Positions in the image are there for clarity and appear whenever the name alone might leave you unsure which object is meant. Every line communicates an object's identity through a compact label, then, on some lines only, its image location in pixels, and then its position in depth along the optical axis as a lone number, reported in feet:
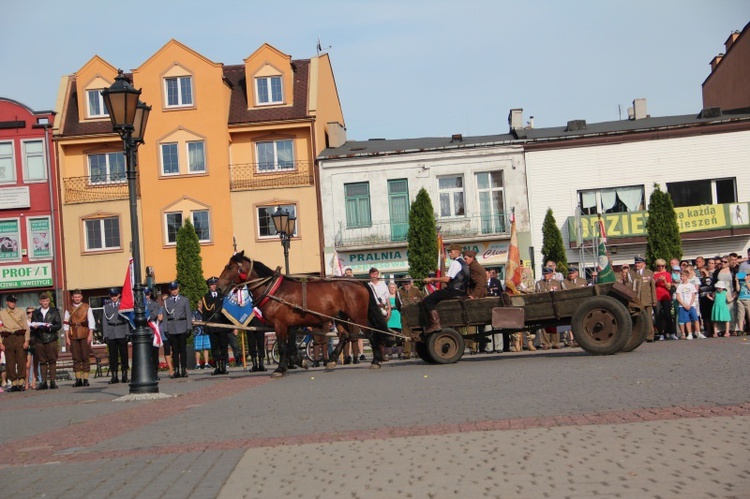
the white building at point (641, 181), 140.87
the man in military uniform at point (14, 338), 69.72
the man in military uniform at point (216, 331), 68.13
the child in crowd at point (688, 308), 77.05
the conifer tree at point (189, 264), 146.92
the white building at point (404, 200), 148.05
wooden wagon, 55.77
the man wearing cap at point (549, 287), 77.46
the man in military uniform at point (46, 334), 69.82
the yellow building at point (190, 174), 153.17
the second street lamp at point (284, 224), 93.09
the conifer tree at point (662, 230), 131.64
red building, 154.61
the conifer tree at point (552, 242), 140.87
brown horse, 59.98
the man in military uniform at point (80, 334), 70.18
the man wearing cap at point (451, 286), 57.11
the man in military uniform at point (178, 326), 68.59
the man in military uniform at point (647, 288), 72.18
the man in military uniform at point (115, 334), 69.67
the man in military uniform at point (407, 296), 73.16
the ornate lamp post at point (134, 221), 50.01
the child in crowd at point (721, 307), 76.64
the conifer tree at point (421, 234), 142.31
